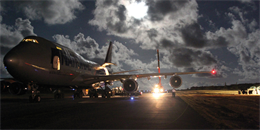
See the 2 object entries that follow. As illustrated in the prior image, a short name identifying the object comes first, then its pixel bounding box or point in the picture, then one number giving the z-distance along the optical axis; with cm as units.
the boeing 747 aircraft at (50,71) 1341
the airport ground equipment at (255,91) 3761
